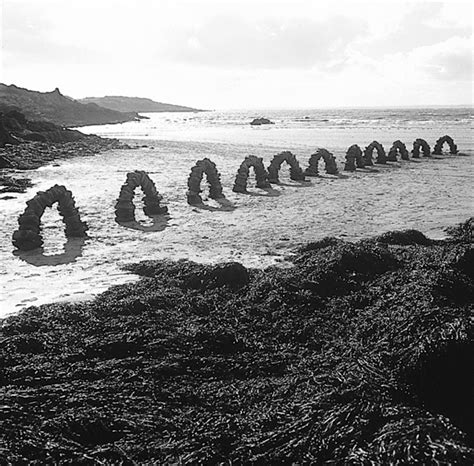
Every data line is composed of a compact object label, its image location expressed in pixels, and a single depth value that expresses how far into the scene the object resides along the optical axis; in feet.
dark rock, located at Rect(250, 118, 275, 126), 220.64
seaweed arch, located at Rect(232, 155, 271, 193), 52.16
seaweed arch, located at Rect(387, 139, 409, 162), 75.72
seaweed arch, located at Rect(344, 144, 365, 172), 67.46
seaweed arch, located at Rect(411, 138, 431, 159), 80.69
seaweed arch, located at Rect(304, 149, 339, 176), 63.41
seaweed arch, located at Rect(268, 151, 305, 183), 58.90
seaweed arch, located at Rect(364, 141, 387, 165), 72.38
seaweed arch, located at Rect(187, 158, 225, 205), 48.11
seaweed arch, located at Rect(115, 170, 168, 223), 38.65
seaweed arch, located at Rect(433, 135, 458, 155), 84.19
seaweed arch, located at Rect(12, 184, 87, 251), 30.99
